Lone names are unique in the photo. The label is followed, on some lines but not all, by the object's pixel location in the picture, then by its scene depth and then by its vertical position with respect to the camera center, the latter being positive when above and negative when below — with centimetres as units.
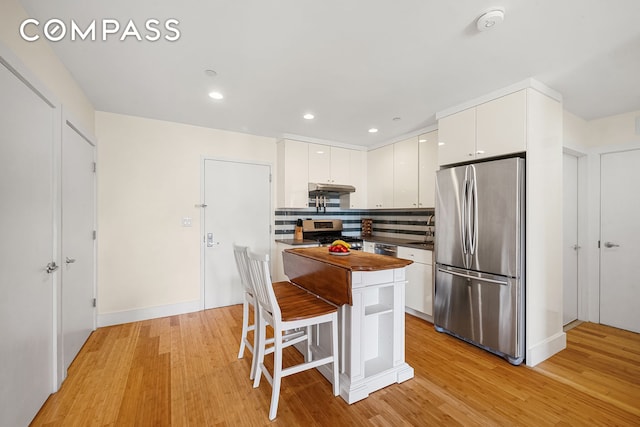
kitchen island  193 -76
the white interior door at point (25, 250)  143 -22
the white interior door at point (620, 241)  306 -33
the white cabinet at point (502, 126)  237 +80
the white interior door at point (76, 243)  222 -28
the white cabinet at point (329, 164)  420 +77
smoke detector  156 +114
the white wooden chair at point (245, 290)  209 -65
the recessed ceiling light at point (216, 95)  266 +117
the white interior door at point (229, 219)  374 -9
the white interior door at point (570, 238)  324 -32
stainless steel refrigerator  236 -40
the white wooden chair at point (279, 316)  175 -71
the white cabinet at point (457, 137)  273 +79
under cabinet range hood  412 +37
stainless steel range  423 -32
